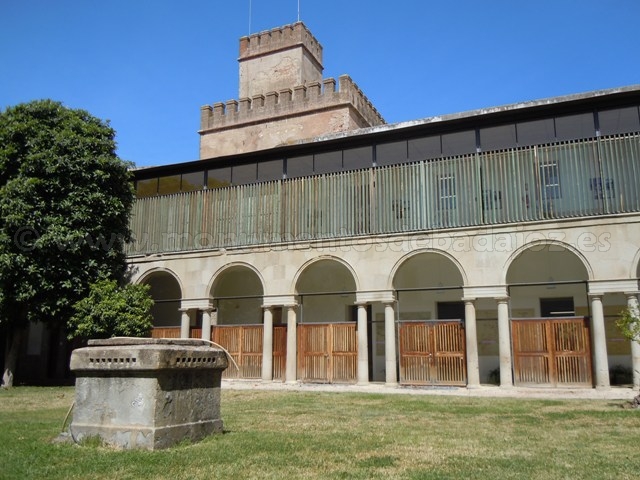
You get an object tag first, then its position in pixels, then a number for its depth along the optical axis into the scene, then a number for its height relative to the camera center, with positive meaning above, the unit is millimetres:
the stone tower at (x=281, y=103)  32125 +13450
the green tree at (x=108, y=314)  20234 +1148
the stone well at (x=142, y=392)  7293 -543
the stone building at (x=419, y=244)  17812 +3404
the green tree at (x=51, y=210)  19812 +4594
